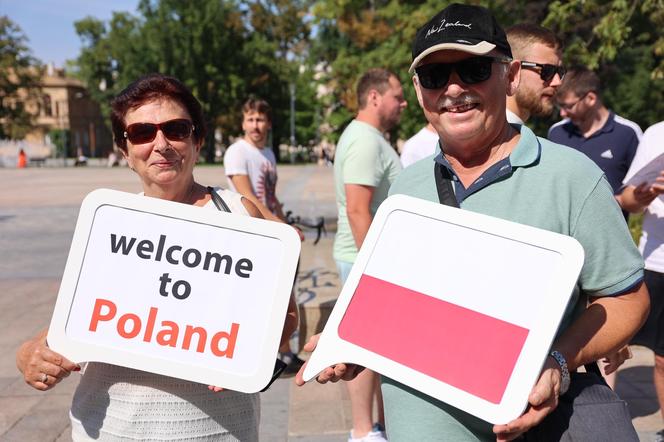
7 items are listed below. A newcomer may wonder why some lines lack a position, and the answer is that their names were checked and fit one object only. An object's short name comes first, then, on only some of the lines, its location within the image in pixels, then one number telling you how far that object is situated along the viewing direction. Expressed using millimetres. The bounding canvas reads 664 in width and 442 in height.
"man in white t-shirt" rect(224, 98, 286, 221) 4828
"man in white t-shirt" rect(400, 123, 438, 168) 3998
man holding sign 1563
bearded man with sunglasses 2713
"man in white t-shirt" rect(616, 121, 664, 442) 3064
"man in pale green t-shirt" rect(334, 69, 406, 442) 3479
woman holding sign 1951
